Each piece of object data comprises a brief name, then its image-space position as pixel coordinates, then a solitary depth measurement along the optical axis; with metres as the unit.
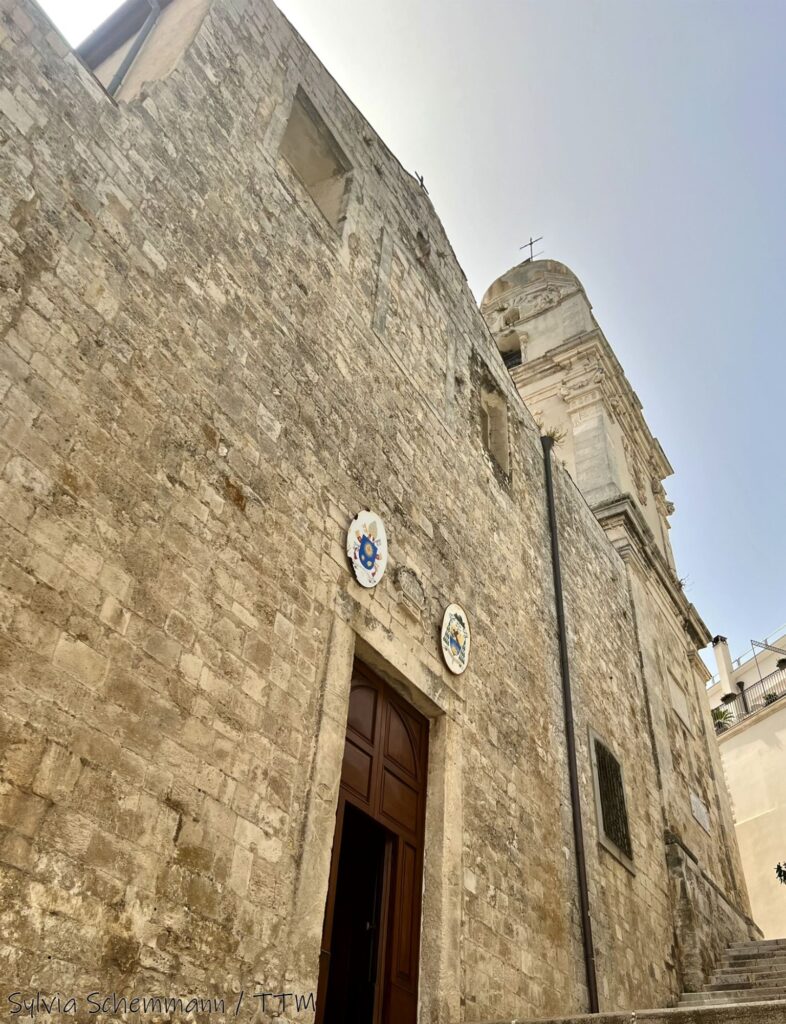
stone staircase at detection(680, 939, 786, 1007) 8.11
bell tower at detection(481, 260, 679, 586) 13.98
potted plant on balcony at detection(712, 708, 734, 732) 24.23
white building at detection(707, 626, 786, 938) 18.69
